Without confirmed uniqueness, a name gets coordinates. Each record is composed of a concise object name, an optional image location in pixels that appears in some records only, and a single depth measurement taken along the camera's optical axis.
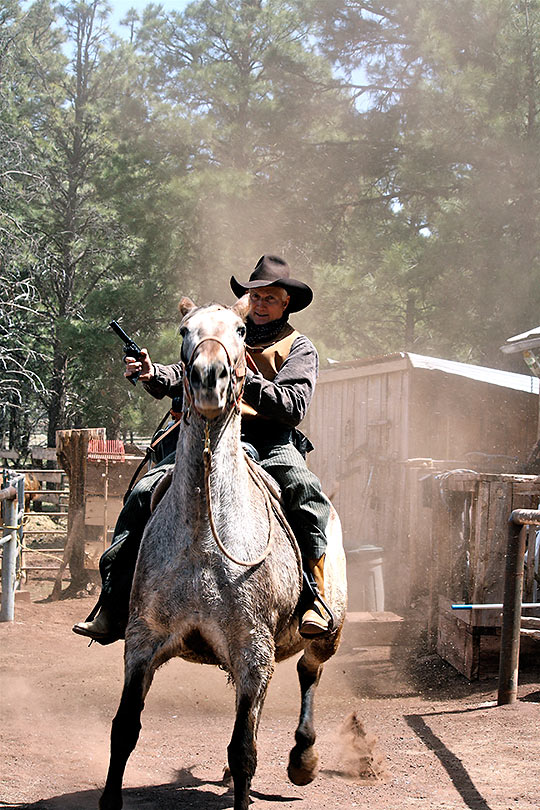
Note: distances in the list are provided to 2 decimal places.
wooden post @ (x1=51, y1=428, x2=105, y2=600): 23.77
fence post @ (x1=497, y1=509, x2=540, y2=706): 12.23
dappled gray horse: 7.11
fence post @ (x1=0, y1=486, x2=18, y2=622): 17.73
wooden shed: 22.25
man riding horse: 8.17
